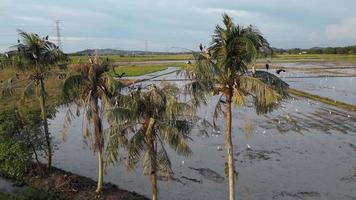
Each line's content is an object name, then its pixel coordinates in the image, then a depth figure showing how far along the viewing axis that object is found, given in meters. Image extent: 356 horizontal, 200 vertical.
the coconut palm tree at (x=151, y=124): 15.95
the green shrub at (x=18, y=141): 22.09
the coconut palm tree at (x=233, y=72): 14.48
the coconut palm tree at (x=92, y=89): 19.22
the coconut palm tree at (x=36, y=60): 22.08
